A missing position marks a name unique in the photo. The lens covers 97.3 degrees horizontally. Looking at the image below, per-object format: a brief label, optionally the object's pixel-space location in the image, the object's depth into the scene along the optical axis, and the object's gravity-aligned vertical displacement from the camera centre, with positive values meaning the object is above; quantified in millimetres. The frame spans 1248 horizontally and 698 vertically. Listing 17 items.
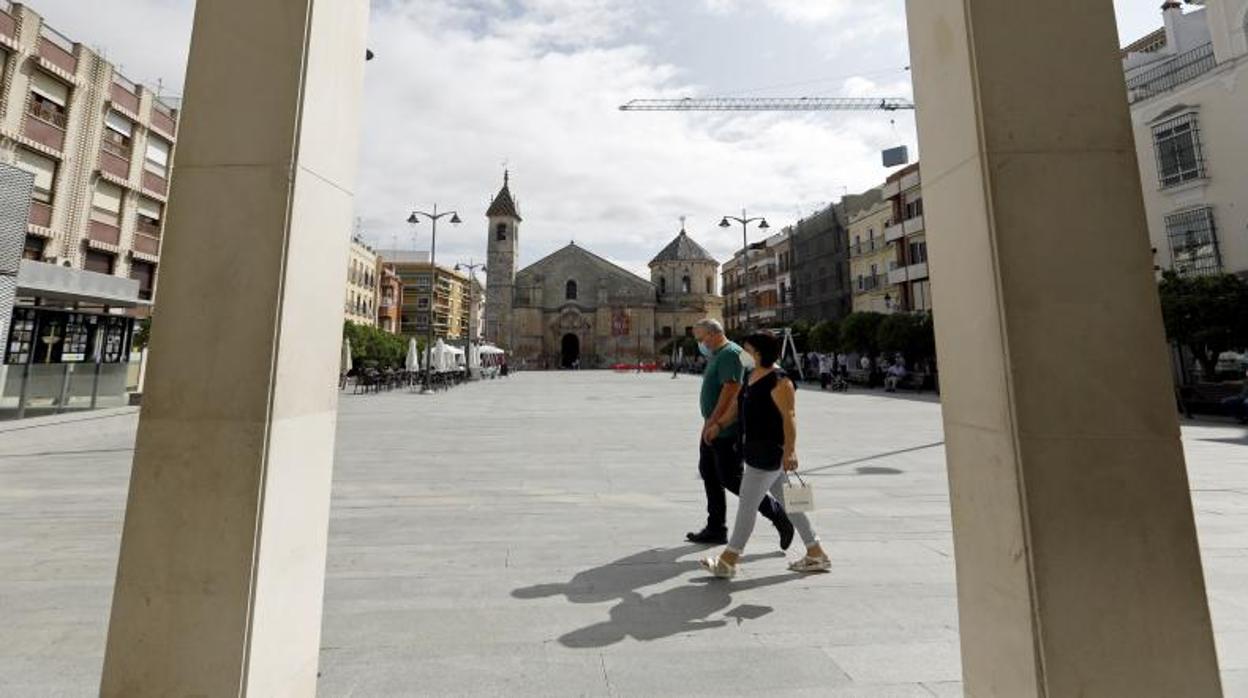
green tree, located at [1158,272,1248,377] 14430 +1816
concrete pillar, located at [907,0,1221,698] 1766 -20
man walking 4270 -491
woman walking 3682 -449
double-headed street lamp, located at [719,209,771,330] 30719 +9062
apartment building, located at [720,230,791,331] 56188 +10610
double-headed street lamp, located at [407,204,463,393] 27672 +8180
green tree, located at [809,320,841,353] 32156 +2613
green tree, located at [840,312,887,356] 27906 +2480
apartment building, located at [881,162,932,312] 32969 +8801
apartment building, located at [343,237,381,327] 45781 +8503
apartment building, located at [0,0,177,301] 19156 +9204
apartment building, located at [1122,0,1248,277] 17453 +7771
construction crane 46250 +24051
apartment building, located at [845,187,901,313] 36656 +8578
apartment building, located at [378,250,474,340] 69375 +11731
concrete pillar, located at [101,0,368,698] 1920 -26
